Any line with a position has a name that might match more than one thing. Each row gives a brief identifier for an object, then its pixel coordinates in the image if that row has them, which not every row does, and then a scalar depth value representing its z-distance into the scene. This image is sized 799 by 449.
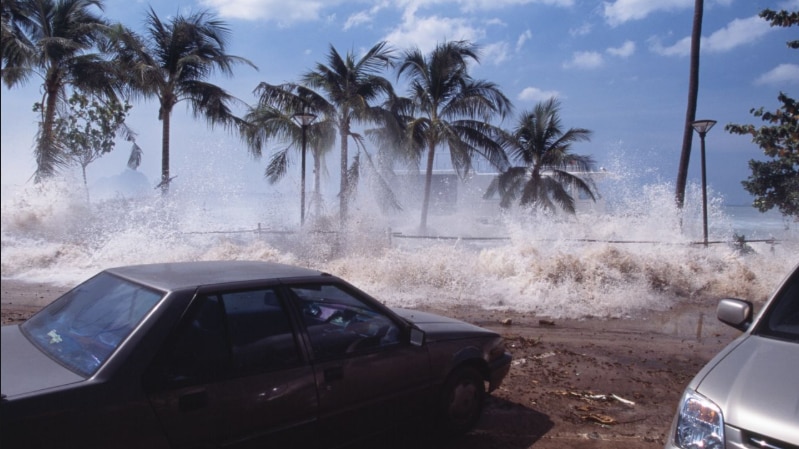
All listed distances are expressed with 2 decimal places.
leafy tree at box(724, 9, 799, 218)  10.38
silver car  2.61
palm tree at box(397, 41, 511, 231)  23.55
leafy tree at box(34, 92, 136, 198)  17.70
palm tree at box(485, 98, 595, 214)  25.34
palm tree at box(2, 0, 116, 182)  10.66
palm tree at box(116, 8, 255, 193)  19.77
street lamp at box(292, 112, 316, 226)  17.92
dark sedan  2.53
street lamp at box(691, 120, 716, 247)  15.89
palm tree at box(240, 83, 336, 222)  22.44
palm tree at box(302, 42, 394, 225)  22.77
